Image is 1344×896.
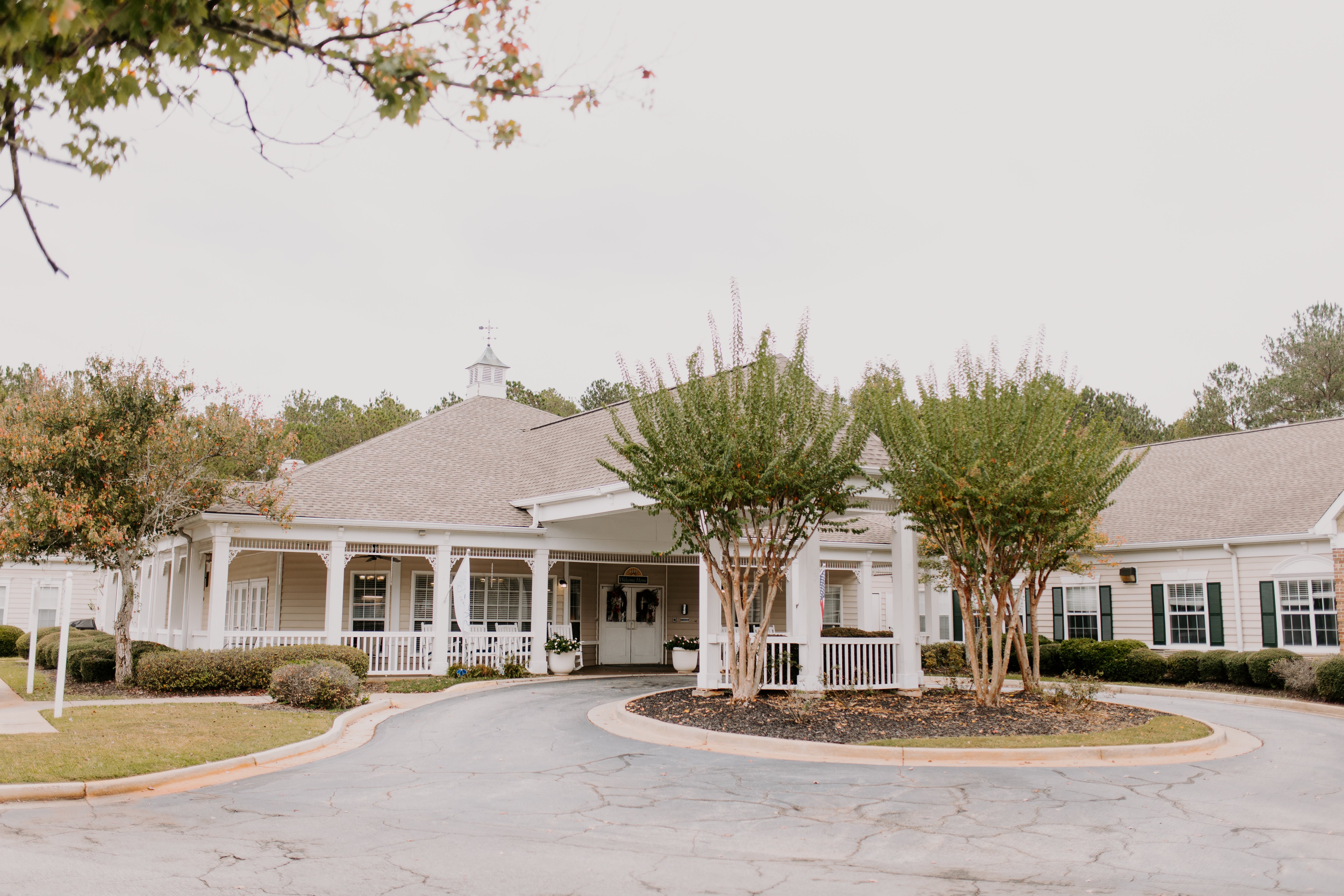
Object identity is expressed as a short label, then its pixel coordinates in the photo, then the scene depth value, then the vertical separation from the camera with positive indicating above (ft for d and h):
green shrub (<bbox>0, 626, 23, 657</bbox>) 108.47 -4.89
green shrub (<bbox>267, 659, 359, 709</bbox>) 49.21 -4.44
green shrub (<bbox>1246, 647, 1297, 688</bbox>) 63.98 -4.43
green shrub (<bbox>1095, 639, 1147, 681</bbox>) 73.15 -4.51
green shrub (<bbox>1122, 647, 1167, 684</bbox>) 71.20 -4.90
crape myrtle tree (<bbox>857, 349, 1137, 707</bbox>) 45.34 +5.59
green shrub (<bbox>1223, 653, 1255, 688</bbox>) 66.33 -4.78
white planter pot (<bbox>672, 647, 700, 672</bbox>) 78.43 -4.93
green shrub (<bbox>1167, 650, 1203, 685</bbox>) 70.03 -4.86
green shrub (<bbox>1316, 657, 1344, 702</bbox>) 57.52 -4.68
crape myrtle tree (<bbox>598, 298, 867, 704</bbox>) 47.01 +6.19
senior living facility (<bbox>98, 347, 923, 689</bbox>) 56.70 +1.93
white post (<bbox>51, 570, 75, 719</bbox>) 43.96 -1.96
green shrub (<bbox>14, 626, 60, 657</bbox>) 104.99 -5.21
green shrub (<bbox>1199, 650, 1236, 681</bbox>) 68.03 -4.66
